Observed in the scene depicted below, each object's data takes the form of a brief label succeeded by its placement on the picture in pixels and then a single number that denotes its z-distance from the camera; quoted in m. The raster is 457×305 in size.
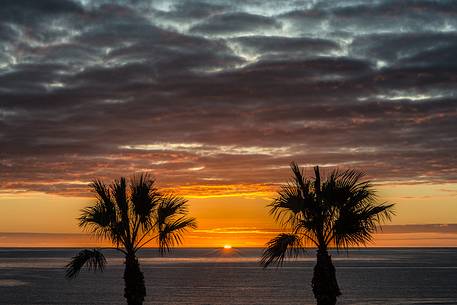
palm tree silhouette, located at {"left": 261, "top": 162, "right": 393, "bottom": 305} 25.83
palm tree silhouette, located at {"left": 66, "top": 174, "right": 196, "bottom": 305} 27.55
